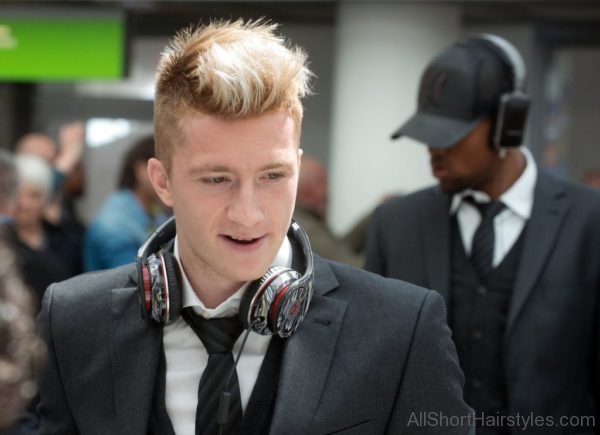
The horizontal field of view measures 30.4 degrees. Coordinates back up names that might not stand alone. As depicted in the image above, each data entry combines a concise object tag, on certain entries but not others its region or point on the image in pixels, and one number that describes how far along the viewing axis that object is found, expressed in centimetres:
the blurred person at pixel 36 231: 467
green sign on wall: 774
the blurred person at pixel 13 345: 143
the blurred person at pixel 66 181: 639
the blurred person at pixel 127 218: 564
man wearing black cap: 367
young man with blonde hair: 239
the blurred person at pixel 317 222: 531
